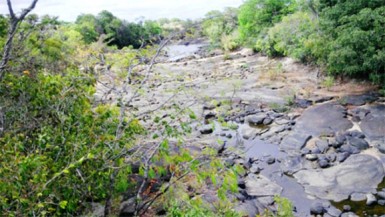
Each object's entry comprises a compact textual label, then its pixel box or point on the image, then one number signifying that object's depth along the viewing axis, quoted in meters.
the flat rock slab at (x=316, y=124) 11.24
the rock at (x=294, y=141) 10.93
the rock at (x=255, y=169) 9.66
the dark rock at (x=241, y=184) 8.62
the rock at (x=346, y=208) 7.62
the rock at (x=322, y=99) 14.54
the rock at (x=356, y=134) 10.98
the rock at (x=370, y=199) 7.77
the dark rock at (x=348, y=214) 7.36
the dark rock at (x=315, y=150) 10.40
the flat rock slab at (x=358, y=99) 13.57
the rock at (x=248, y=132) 12.34
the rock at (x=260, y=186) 8.47
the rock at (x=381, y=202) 7.74
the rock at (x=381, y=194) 7.95
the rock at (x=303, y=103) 14.32
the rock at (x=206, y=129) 12.68
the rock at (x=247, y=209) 7.17
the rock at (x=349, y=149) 10.20
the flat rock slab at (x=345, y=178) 8.40
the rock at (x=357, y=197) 8.02
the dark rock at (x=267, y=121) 13.20
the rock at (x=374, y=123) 10.96
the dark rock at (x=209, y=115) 14.38
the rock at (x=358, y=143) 10.38
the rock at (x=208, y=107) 15.38
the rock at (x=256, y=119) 13.48
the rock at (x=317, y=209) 7.52
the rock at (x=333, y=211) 7.43
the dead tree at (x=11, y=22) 3.14
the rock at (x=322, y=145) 10.48
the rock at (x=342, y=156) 9.80
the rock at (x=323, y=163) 9.57
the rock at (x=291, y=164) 9.67
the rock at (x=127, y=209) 6.06
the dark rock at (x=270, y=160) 10.18
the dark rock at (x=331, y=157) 9.84
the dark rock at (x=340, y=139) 10.66
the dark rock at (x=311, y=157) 10.01
